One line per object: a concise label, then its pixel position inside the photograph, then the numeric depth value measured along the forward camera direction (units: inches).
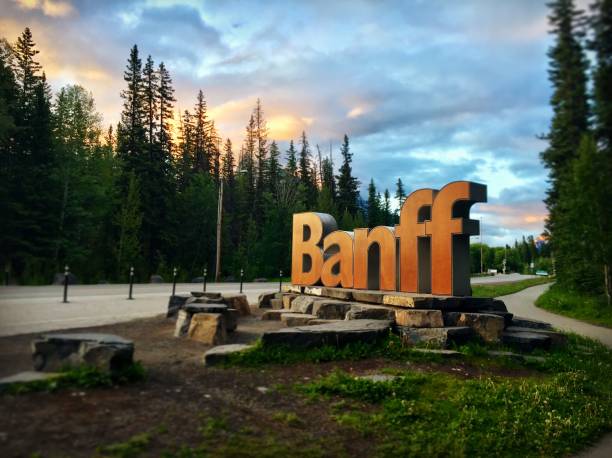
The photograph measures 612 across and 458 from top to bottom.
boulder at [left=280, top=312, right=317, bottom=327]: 380.6
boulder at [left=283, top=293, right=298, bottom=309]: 491.5
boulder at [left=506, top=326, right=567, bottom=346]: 341.7
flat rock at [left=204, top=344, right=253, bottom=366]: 232.6
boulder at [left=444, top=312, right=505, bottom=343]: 327.6
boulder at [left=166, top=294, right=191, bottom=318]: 394.3
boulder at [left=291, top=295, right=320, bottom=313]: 423.6
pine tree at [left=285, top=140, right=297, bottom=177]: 2355.9
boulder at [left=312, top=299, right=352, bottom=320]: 389.4
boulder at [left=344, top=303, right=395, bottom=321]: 355.3
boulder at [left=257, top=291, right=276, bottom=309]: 546.3
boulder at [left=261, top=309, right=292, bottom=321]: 437.9
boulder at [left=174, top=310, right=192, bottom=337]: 306.3
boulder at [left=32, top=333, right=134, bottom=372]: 156.3
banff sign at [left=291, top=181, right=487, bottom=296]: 334.0
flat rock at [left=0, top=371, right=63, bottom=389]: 131.3
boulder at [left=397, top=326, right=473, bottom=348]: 309.0
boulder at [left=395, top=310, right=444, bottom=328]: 326.3
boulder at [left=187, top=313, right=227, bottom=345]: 292.7
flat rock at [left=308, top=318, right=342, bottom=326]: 350.6
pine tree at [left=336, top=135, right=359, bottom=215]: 2269.9
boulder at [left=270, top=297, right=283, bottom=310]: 516.9
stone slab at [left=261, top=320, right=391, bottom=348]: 268.2
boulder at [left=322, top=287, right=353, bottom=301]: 415.8
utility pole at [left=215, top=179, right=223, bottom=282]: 1252.3
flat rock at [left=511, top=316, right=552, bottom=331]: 395.5
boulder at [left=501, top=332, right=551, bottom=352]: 327.0
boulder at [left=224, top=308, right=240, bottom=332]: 336.9
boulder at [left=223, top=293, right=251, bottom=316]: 445.8
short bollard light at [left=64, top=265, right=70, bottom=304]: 347.9
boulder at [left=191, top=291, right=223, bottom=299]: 431.7
